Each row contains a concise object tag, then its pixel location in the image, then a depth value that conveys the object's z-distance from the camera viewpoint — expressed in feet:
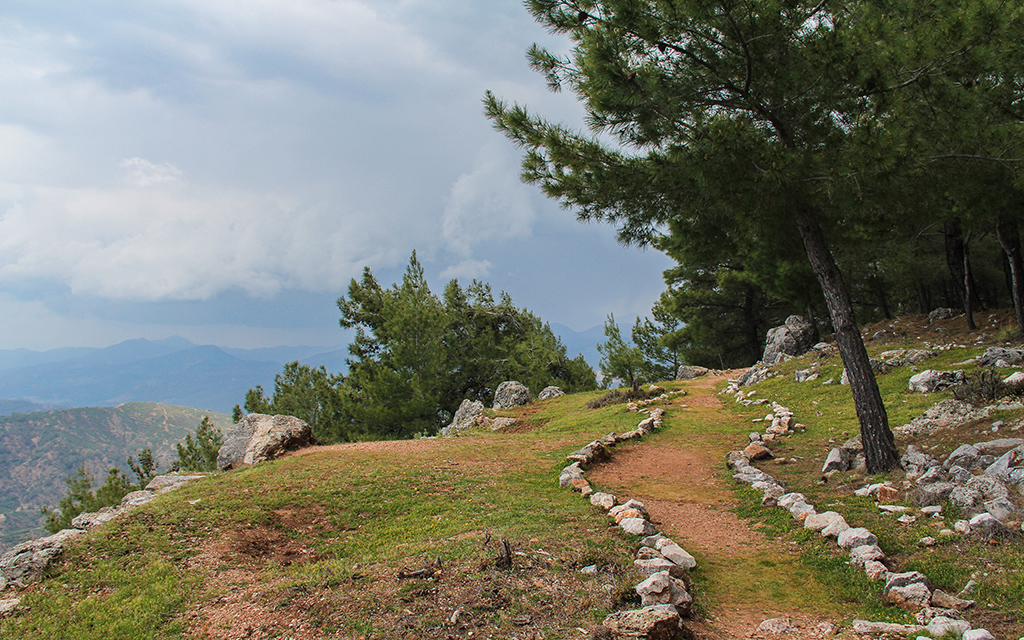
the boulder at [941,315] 83.87
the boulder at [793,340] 93.50
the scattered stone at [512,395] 84.23
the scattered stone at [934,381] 41.96
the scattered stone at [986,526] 18.78
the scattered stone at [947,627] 14.33
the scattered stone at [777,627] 16.40
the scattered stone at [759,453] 38.45
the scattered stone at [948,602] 15.58
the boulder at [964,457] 25.68
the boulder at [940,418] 34.27
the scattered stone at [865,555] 19.48
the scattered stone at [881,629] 15.10
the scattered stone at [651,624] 15.31
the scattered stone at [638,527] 24.65
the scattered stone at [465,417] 72.08
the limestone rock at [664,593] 17.30
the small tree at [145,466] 86.22
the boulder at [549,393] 89.62
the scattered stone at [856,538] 20.63
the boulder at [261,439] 47.97
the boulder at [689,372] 103.35
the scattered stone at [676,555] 21.03
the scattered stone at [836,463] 32.12
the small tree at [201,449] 81.35
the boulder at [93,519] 27.24
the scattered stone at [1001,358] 42.01
